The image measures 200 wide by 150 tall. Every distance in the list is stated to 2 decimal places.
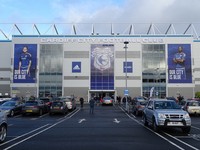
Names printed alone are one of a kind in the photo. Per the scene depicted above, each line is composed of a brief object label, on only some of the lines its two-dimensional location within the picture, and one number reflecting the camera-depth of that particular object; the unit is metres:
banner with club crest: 66.31
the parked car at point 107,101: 46.41
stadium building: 65.69
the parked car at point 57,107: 27.42
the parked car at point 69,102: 32.07
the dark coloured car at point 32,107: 26.59
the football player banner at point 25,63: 66.31
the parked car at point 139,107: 26.41
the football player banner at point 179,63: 64.94
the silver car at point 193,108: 26.91
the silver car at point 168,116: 13.80
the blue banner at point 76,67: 66.19
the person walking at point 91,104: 29.69
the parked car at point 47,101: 31.16
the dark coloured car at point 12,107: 26.11
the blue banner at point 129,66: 65.69
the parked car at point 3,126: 10.99
